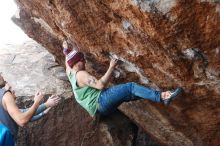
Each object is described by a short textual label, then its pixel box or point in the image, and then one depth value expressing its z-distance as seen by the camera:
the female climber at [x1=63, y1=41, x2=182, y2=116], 6.14
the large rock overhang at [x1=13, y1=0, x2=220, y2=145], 4.85
